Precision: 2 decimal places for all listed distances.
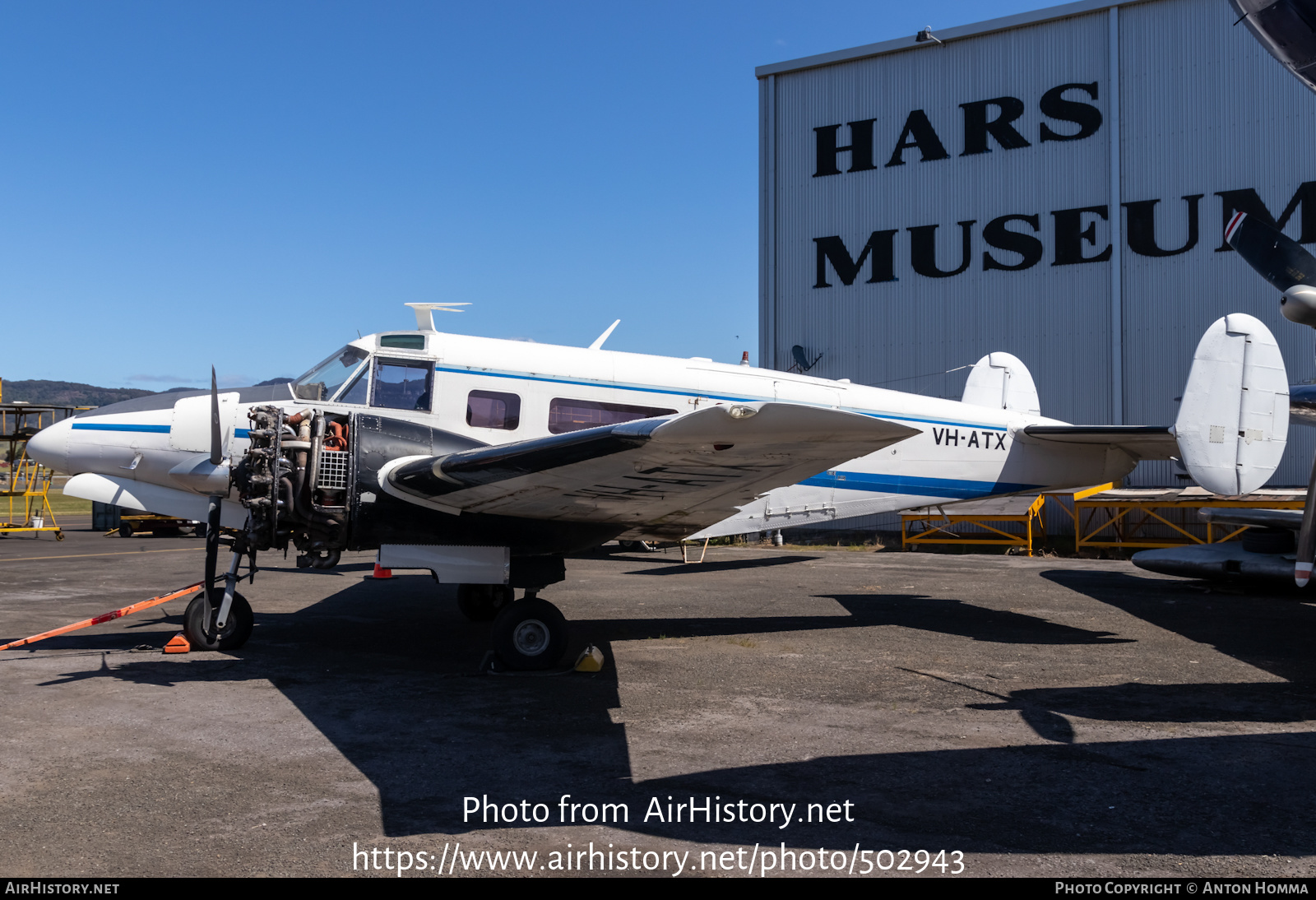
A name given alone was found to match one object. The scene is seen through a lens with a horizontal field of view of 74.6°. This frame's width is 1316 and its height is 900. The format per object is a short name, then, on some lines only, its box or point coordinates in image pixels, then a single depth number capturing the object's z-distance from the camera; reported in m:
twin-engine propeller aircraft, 6.84
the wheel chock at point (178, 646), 8.38
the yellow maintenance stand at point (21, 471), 23.38
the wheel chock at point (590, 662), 7.80
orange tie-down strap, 8.00
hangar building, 22.44
